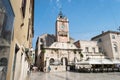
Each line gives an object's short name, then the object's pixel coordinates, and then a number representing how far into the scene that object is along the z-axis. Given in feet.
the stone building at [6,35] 5.24
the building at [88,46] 85.74
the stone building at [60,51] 60.62
